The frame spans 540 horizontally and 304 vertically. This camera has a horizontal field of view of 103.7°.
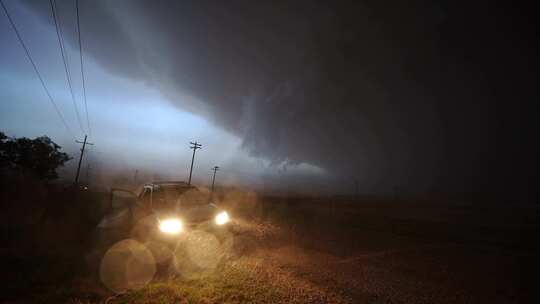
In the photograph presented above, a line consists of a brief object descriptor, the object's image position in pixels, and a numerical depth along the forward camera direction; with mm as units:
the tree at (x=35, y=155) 29938
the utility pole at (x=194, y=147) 43250
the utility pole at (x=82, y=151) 35038
